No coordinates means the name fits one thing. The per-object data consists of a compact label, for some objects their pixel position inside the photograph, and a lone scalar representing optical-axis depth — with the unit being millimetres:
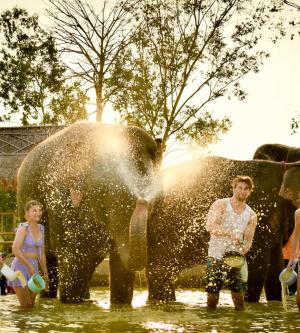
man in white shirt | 7988
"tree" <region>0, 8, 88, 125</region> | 26234
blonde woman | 8742
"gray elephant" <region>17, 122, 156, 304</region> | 8898
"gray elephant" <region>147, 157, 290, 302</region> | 10016
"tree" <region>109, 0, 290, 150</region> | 24062
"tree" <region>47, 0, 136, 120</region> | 24516
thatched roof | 28266
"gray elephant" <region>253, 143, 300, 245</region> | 12485
